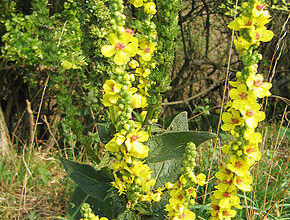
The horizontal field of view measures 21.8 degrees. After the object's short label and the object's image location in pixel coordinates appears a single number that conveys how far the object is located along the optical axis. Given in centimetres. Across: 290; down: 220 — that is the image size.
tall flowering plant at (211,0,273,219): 54
